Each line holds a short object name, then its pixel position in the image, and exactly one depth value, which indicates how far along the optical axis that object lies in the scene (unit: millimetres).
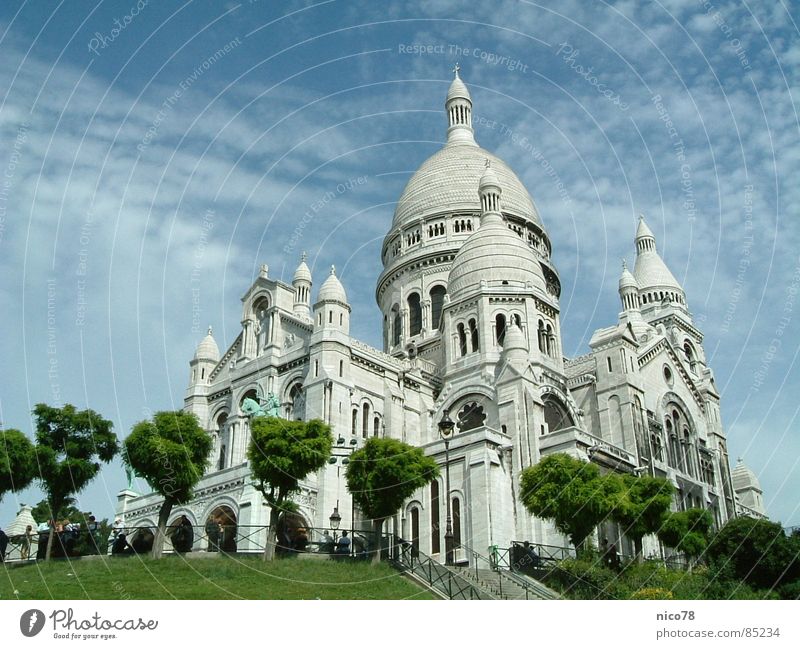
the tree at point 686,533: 42281
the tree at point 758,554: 38750
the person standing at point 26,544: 37481
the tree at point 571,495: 38844
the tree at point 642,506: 39938
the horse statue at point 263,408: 46906
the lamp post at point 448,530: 37250
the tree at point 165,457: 37969
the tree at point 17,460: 38969
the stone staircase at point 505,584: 34031
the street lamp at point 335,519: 40194
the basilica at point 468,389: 46781
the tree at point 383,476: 38406
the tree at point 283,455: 37250
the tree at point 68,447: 40031
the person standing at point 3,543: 35988
